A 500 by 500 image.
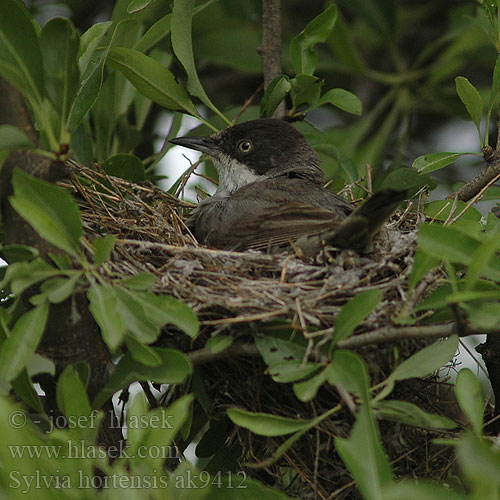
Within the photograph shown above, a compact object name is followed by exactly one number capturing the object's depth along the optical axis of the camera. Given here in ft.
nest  20.06
